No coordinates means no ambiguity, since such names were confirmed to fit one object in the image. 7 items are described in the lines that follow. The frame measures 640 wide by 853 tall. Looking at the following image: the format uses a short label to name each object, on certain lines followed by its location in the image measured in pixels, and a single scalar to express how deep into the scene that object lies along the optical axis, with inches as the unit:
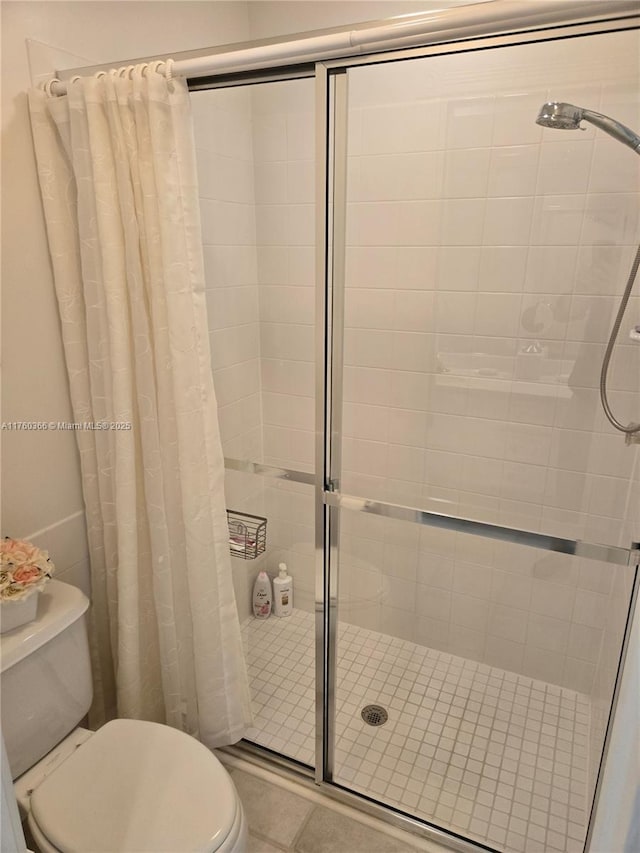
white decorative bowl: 48.8
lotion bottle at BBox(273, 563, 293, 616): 85.4
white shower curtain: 51.0
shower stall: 59.0
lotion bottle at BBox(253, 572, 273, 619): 84.9
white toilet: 45.5
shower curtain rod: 37.4
